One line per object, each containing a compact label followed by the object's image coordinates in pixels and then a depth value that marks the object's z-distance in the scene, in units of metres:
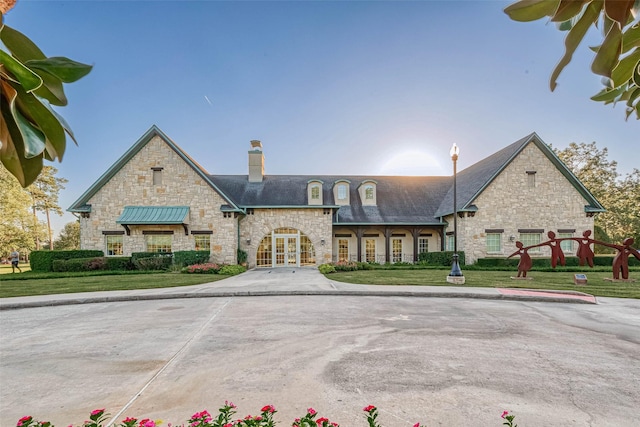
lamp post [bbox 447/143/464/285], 12.02
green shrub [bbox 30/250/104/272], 17.81
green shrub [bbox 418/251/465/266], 19.09
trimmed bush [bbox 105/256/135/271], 17.58
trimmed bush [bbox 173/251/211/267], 17.59
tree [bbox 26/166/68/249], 40.44
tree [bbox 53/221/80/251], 42.00
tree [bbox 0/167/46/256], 30.84
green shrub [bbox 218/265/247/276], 16.30
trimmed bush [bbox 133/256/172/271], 17.44
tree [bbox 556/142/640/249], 30.90
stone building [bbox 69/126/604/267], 18.70
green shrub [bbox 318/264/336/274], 16.80
